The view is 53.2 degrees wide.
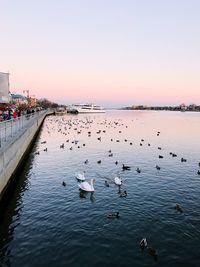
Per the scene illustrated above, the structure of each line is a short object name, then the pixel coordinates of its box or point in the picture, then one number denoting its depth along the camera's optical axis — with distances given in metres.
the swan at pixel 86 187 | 15.92
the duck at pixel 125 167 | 21.83
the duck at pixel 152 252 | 9.54
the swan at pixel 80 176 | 18.18
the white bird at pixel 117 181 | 17.13
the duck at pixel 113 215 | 12.62
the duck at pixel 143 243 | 10.05
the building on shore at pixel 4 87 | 24.84
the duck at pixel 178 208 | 13.49
